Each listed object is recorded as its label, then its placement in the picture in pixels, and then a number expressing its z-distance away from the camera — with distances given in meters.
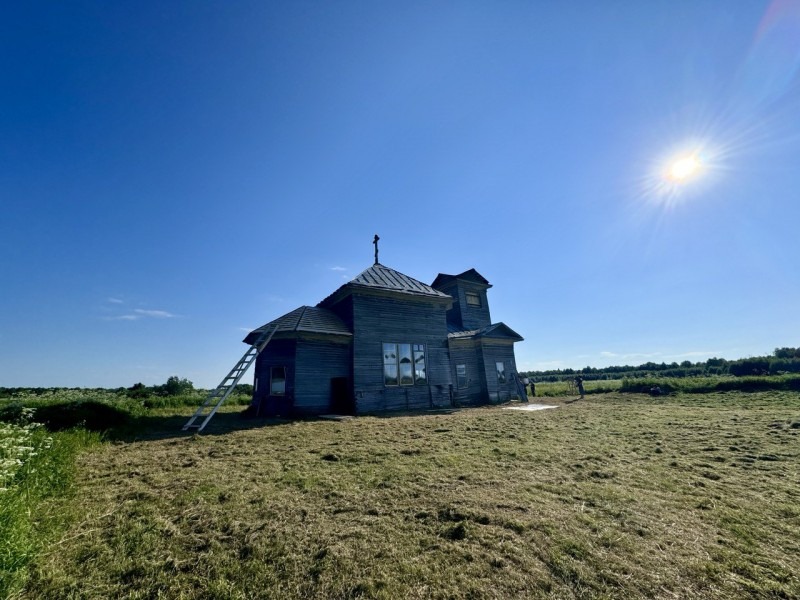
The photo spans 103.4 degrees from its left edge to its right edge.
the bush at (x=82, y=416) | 10.54
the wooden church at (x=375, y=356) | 15.41
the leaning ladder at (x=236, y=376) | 12.09
